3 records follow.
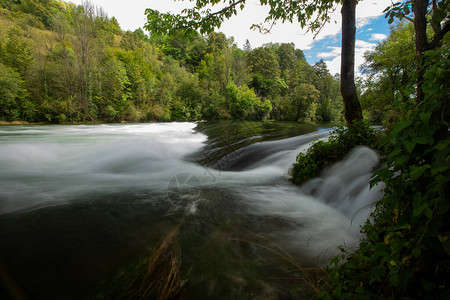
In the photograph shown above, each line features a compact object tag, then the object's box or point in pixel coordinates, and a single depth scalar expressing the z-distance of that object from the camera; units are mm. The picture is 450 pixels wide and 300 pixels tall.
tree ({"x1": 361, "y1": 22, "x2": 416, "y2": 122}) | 13944
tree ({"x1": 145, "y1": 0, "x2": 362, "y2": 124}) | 4309
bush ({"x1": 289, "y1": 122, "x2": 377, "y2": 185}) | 4324
